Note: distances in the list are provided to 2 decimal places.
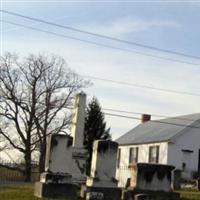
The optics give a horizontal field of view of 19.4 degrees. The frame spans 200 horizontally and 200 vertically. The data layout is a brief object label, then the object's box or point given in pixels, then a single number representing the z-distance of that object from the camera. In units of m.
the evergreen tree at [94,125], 56.25
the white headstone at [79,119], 28.55
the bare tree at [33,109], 54.31
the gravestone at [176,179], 29.47
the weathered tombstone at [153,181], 22.22
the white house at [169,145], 45.72
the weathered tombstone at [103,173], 21.45
